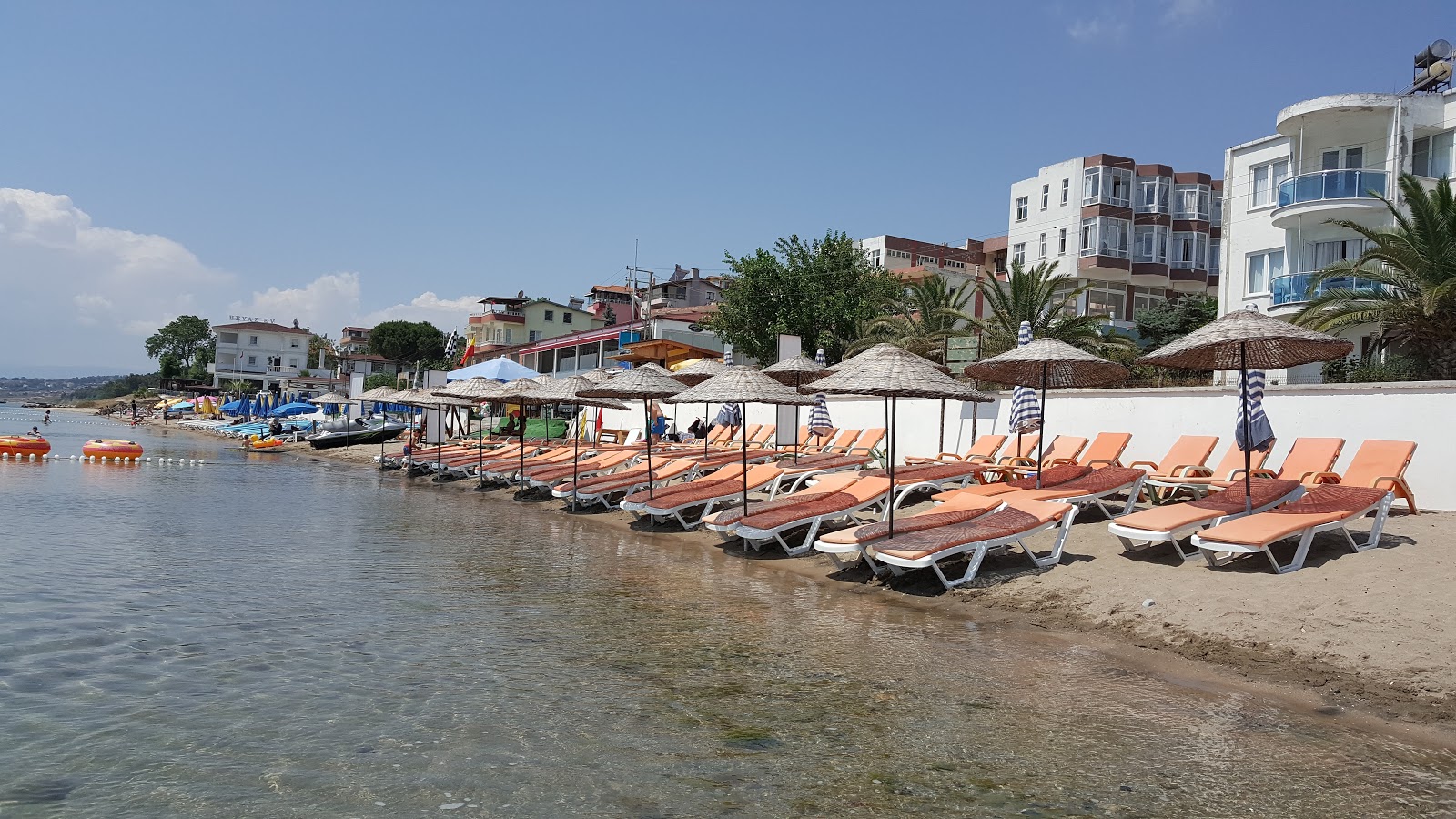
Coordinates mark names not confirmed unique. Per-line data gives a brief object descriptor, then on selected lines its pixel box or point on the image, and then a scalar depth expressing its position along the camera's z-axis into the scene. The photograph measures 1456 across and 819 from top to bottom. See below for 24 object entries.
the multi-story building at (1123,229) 45.28
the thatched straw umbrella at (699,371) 21.50
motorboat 41.75
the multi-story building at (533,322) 82.69
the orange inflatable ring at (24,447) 30.09
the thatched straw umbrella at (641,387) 16.81
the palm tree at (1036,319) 23.34
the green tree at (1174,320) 37.66
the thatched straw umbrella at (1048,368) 12.90
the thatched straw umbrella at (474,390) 22.89
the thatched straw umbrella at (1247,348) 10.12
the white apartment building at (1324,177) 25.41
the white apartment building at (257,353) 101.81
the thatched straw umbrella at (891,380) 10.87
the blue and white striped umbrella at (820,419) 19.91
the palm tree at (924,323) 26.64
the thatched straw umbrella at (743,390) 13.94
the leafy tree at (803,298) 34.81
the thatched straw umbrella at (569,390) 19.20
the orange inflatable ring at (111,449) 29.61
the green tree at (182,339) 125.62
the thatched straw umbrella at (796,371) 18.06
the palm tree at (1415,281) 16.70
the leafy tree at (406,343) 107.75
